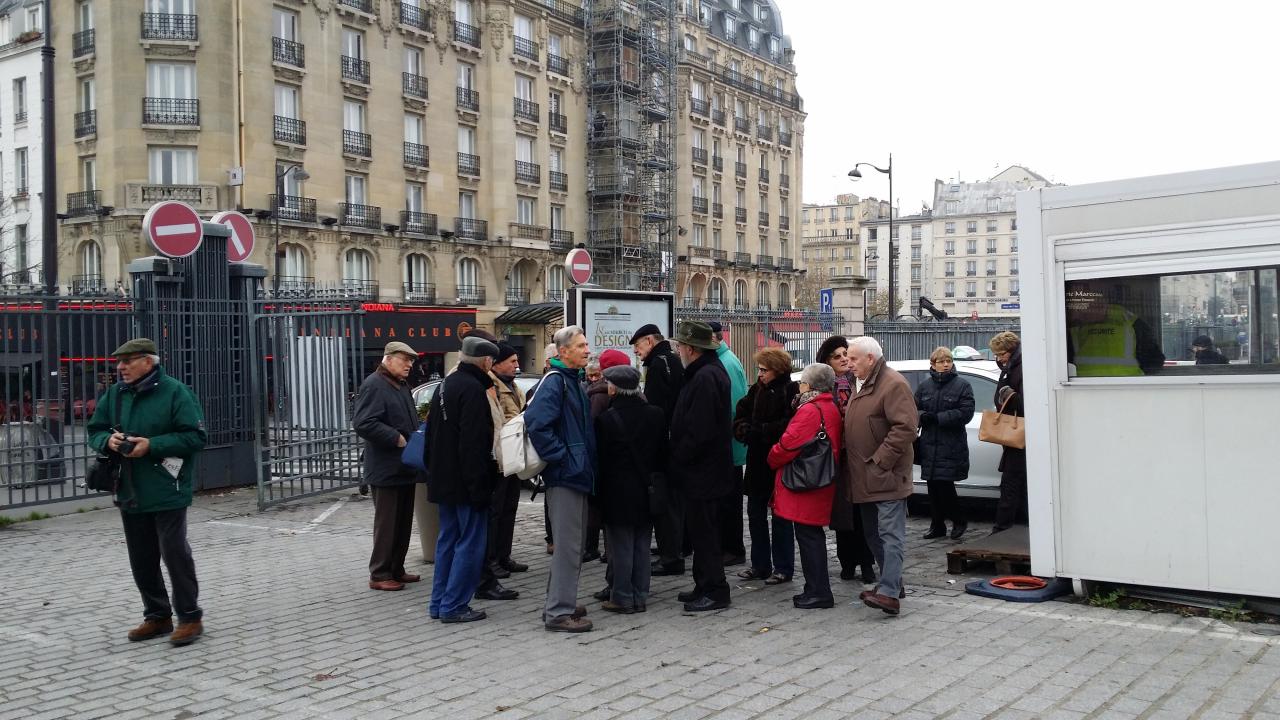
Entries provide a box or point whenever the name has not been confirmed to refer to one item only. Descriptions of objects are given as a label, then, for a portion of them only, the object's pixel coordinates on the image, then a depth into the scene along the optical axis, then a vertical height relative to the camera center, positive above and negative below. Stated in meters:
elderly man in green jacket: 6.64 -0.67
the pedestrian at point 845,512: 7.75 -1.19
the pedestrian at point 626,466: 7.18 -0.75
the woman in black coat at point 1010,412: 9.45 -0.58
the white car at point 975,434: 10.71 -0.87
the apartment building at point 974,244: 116.12 +11.41
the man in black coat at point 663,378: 8.31 -0.19
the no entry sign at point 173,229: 12.41 +1.61
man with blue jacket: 6.89 -0.71
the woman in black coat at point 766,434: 8.05 -0.62
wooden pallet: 8.09 -1.60
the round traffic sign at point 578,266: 14.22 +1.21
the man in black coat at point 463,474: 7.15 -0.77
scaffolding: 53.66 +11.09
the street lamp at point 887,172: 34.58 +5.78
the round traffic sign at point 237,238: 13.91 +1.66
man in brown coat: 7.19 -0.72
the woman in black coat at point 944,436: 9.89 -0.83
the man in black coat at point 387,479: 8.27 -0.92
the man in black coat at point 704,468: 7.38 -0.80
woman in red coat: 7.39 -1.07
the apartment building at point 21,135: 41.59 +9.42
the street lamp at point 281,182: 36.85 +6.30
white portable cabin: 6.64 -0.29
